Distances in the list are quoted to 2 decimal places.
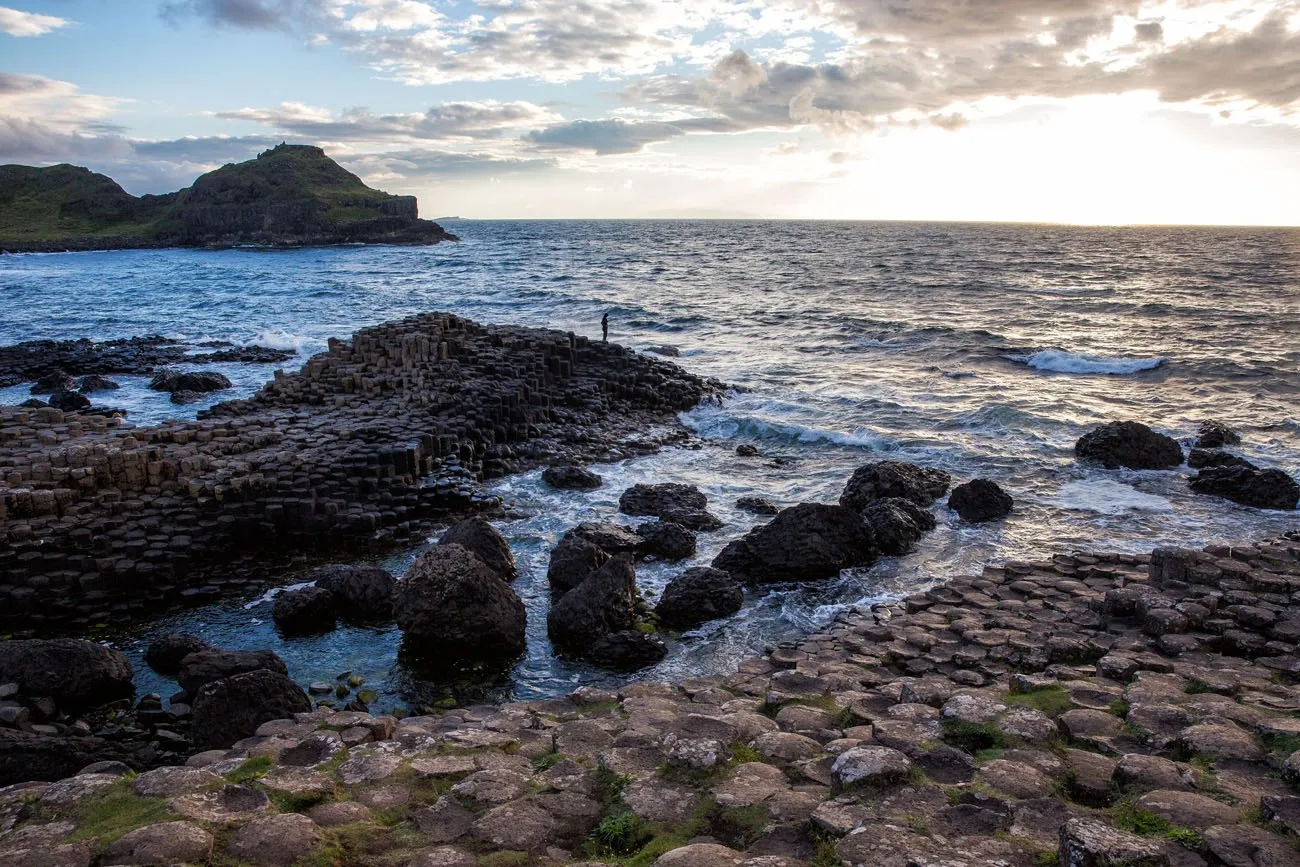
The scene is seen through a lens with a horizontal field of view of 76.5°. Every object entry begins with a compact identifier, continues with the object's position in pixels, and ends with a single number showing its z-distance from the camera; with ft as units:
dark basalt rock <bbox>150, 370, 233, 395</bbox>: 101.30
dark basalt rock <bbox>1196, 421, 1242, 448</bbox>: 76.23
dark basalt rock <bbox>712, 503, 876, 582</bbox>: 48.83
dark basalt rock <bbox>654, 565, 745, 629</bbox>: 43.62
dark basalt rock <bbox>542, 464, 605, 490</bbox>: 67.26
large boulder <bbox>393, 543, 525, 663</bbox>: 39.60
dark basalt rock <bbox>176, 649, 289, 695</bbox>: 35.32
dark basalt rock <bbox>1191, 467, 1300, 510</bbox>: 59.31
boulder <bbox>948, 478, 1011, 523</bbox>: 58.95
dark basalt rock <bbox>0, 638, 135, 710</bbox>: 34.17
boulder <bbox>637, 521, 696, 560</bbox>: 53.16
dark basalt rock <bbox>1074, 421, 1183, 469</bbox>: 69.97
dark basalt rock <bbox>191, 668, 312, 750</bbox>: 30.55
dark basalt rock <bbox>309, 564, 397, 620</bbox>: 43.86
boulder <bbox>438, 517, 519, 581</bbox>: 48.11
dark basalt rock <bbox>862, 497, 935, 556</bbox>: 52.85
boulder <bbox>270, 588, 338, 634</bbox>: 42.52
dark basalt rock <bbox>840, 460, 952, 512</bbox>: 61.16
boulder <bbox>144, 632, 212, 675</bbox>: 38.47
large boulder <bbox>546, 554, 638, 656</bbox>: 40.88
